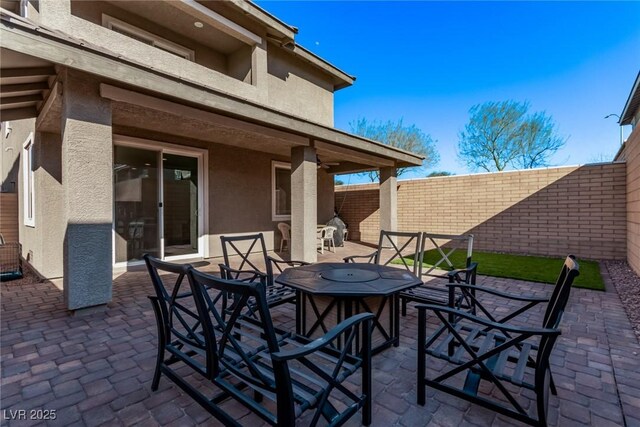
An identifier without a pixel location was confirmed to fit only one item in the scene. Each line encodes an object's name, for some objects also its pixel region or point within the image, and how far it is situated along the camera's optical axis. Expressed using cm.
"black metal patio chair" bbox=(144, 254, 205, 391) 189
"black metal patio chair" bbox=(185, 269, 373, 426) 136
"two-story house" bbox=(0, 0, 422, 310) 343
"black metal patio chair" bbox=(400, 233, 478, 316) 318
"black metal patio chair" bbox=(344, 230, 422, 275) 426
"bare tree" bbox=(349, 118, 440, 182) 2000
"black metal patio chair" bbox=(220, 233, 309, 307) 318
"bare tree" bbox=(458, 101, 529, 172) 1828
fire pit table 247
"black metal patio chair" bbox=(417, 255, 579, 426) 170
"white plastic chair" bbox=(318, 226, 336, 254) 908
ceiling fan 1029
